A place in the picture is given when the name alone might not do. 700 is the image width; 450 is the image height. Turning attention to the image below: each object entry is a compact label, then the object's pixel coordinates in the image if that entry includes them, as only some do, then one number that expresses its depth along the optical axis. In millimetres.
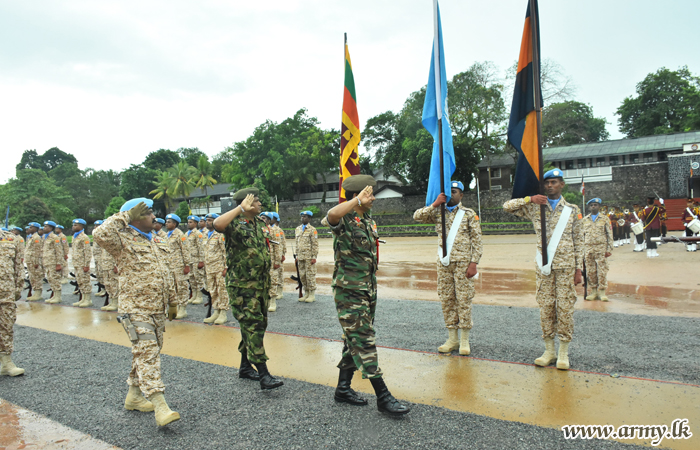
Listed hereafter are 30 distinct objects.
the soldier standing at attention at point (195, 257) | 10148
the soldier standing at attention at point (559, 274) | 4438
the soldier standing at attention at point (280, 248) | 9641
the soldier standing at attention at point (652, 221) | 14490
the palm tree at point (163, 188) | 58344
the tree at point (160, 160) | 69125
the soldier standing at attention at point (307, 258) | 9508
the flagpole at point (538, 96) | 4590
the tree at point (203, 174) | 57625
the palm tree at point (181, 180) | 57406
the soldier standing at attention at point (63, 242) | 11766
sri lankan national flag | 5914
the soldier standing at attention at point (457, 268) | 4980
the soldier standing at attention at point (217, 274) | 7648
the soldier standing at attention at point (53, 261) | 11172
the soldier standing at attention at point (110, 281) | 9680
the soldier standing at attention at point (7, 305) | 5141
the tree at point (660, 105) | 47750
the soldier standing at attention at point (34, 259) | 11961
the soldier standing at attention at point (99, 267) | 11485
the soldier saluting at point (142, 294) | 3545
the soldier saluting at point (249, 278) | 4195
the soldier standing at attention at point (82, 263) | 10633
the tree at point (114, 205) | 45469
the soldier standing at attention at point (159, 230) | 7698
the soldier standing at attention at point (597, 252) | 8266
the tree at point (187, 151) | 82875
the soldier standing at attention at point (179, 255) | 8742
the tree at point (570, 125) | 43344
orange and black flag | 4961
